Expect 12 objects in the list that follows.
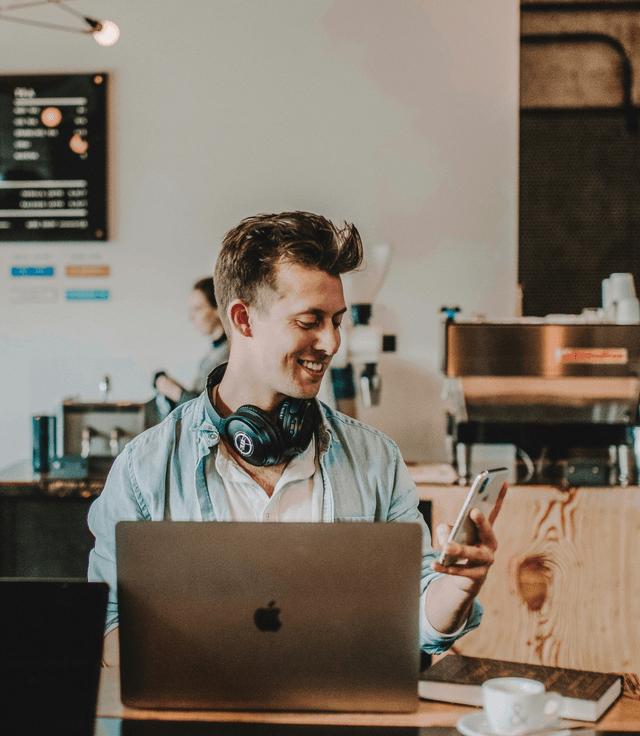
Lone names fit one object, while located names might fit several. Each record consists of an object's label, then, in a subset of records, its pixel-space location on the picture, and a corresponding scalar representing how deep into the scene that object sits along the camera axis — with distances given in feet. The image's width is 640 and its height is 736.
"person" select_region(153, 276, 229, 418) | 9.00
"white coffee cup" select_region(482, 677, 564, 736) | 2.86
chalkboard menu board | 10.02
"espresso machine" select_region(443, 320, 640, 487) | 7.61
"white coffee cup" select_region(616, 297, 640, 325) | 7.97
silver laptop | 2.93
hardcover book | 3.24
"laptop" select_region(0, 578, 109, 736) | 2.76
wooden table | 3.07
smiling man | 4.50
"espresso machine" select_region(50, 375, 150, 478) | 8.61
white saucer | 2.96
